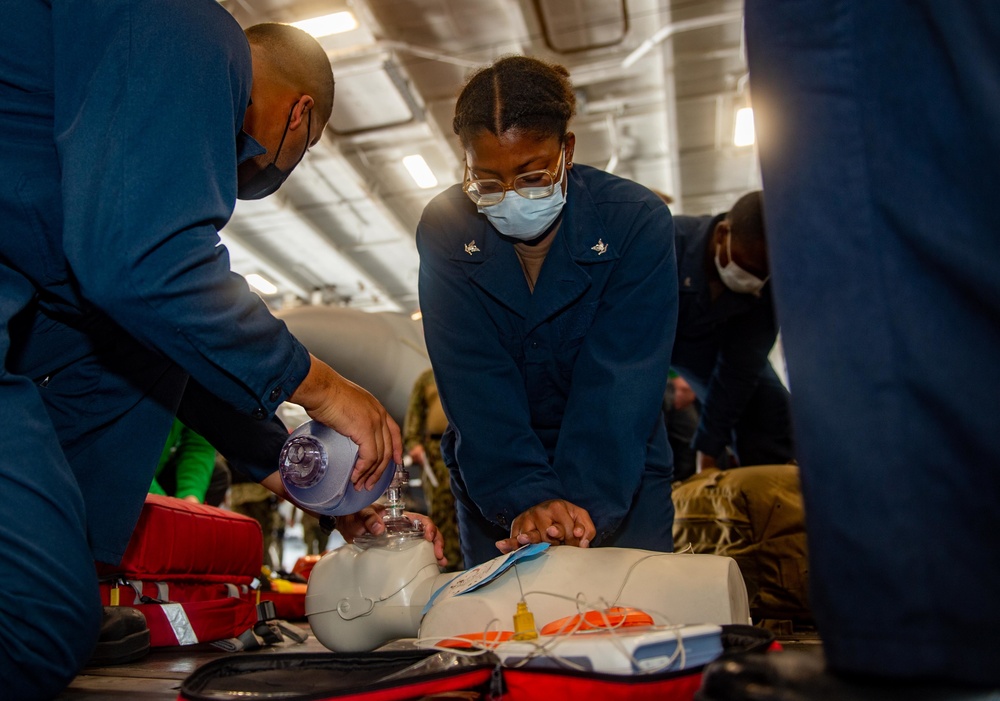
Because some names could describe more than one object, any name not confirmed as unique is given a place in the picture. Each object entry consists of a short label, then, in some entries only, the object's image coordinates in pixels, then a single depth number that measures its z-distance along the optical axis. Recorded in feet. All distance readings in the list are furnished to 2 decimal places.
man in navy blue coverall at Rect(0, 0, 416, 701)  2.97
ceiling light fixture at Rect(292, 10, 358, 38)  14.42
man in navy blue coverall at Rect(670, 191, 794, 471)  7.75
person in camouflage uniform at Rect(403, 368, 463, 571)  11.82
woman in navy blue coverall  4.98
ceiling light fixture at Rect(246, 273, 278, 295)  28.63
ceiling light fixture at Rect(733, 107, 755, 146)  18.54
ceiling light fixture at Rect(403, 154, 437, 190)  20.65
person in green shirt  9.78
